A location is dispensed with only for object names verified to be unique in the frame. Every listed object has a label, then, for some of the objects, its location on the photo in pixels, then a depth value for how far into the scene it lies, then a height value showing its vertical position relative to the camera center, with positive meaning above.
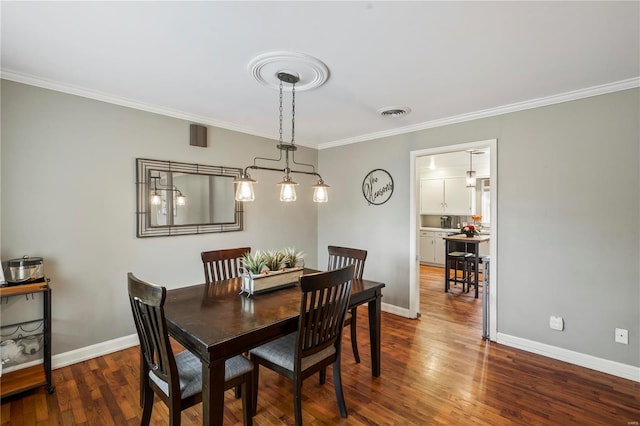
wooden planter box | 2.19 -0.52
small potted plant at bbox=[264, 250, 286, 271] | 2.39 -0.39
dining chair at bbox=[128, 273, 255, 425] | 1.46 -0.89
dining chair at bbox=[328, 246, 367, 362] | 2.63 -0.49
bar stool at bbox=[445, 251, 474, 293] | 4.96 -0.87
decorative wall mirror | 3.04 +0.14
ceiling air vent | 3.09 +1.07
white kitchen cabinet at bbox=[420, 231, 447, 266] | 6.98 -0.82
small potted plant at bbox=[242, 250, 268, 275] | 2.25 -0.40
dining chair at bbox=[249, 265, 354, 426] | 1.75 -0.81
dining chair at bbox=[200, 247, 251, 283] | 2.73 -0.50
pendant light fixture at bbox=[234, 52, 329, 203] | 2.09 +0.22
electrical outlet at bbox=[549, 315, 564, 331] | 2.77 -1.02
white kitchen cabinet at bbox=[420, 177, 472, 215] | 6.91 +0.39
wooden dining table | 1.46 -0.62
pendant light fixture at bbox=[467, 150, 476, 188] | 6.21 +0.72
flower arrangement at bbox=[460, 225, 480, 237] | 5.06 -0.31
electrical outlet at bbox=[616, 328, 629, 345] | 2.48 -1.01
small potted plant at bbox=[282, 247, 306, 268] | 2.50 -0.39
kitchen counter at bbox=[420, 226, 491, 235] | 6.30 -0.39
